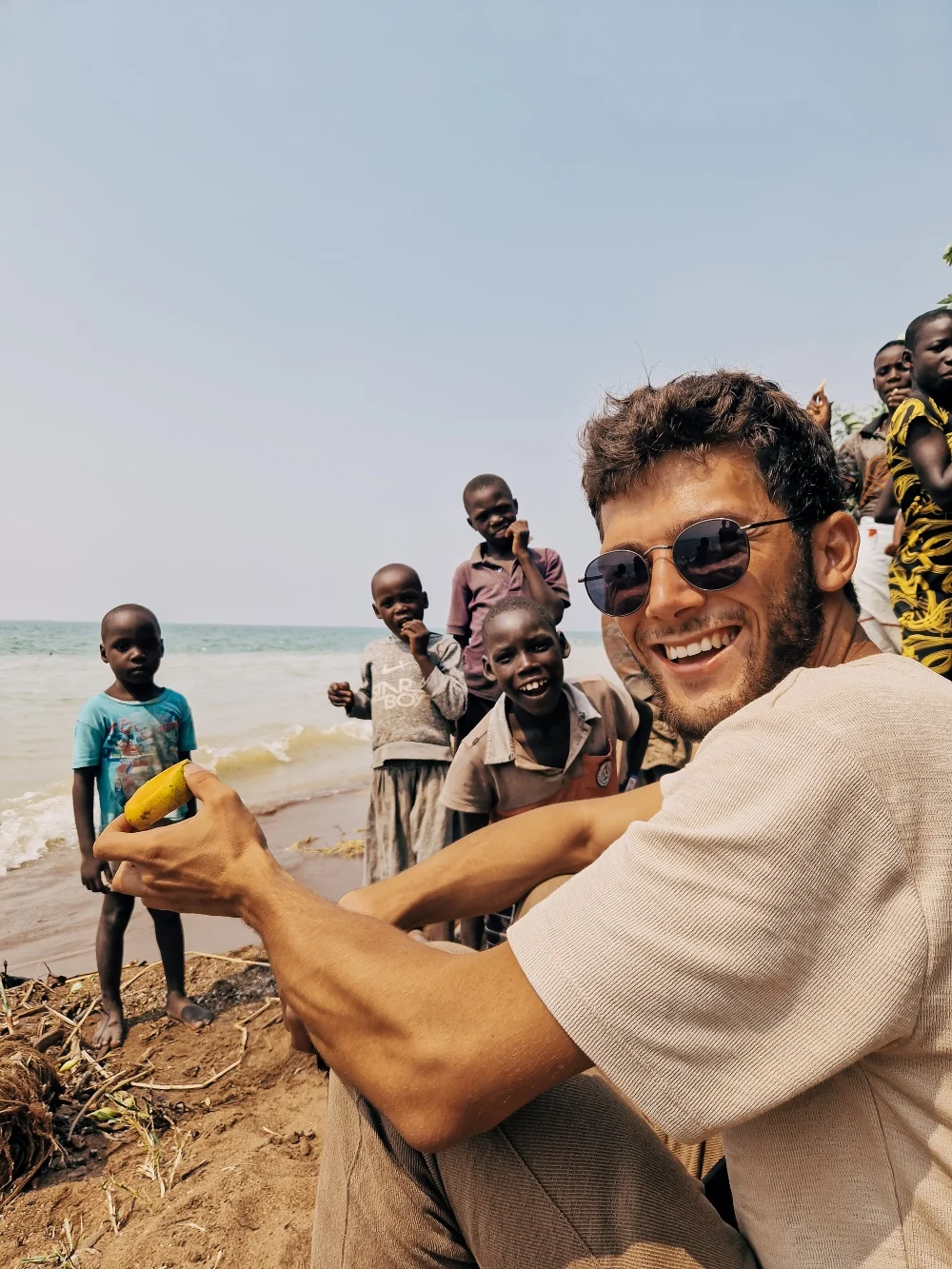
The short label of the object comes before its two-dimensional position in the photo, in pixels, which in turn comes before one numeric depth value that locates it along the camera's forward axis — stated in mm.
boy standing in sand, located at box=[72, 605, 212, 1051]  3818
